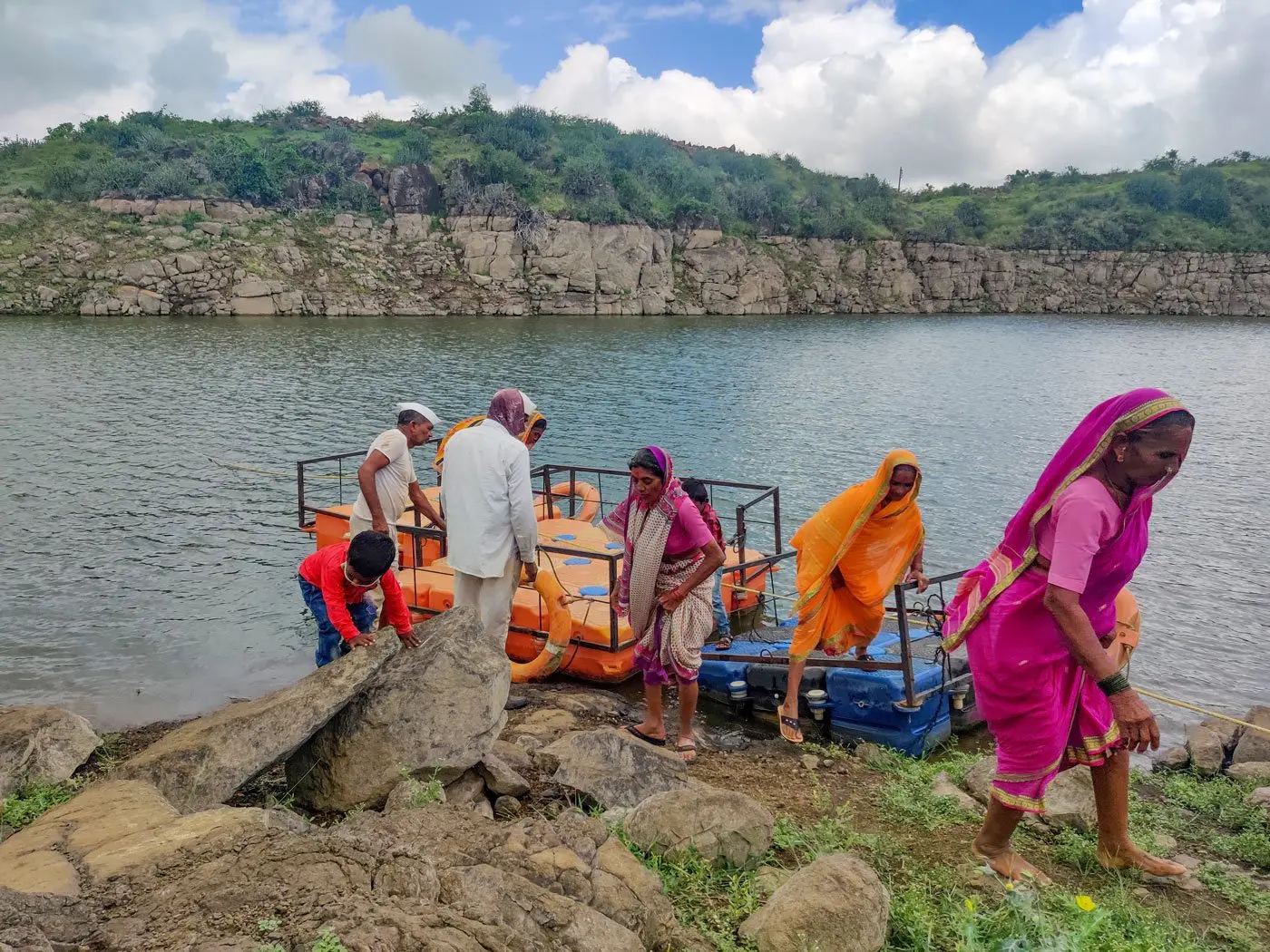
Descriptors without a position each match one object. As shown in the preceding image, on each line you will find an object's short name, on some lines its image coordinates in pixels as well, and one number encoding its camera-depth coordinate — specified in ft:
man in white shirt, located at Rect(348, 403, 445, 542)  24.11
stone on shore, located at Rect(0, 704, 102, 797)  17.95
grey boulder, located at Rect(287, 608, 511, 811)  15.02
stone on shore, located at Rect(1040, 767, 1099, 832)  15.29
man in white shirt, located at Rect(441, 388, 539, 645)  20.07
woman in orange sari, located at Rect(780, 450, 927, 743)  20.62
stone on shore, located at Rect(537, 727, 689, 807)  15.60
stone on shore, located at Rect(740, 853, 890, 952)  10.18
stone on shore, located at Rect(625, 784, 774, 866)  12.85
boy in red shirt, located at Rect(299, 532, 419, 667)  16.39
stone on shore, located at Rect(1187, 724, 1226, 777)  21.81
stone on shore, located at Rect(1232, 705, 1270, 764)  21.58
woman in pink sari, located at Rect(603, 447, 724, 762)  18.48
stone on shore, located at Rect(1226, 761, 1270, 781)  20.18
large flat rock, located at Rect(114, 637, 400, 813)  14.28
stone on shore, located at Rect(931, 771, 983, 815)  16.42
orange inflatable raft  26.16
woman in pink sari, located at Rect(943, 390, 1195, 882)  10.84
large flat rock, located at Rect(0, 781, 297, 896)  10.23
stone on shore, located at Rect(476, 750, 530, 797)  15.65
